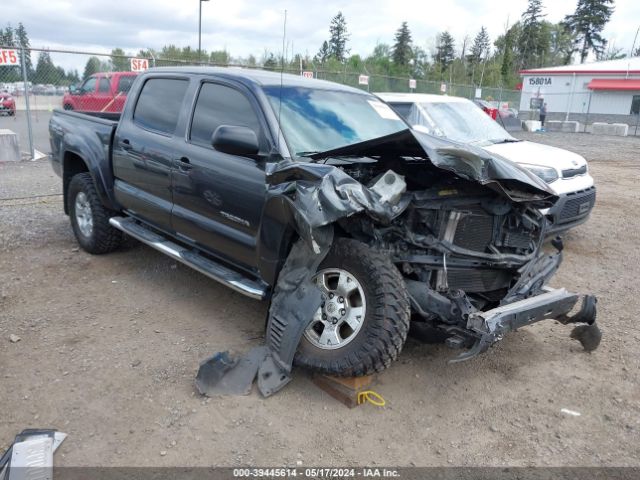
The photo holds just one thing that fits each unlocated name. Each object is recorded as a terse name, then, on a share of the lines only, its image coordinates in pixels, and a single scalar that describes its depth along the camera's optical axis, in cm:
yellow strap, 327
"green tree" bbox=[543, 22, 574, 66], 6694
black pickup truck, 311
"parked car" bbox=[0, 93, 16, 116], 2003
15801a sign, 4138
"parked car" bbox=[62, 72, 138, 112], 1531
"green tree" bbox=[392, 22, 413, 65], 6700
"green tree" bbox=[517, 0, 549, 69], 6600
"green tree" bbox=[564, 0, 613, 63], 6544
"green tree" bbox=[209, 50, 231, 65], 2812
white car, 591
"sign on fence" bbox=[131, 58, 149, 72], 1422
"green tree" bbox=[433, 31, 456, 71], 6494
